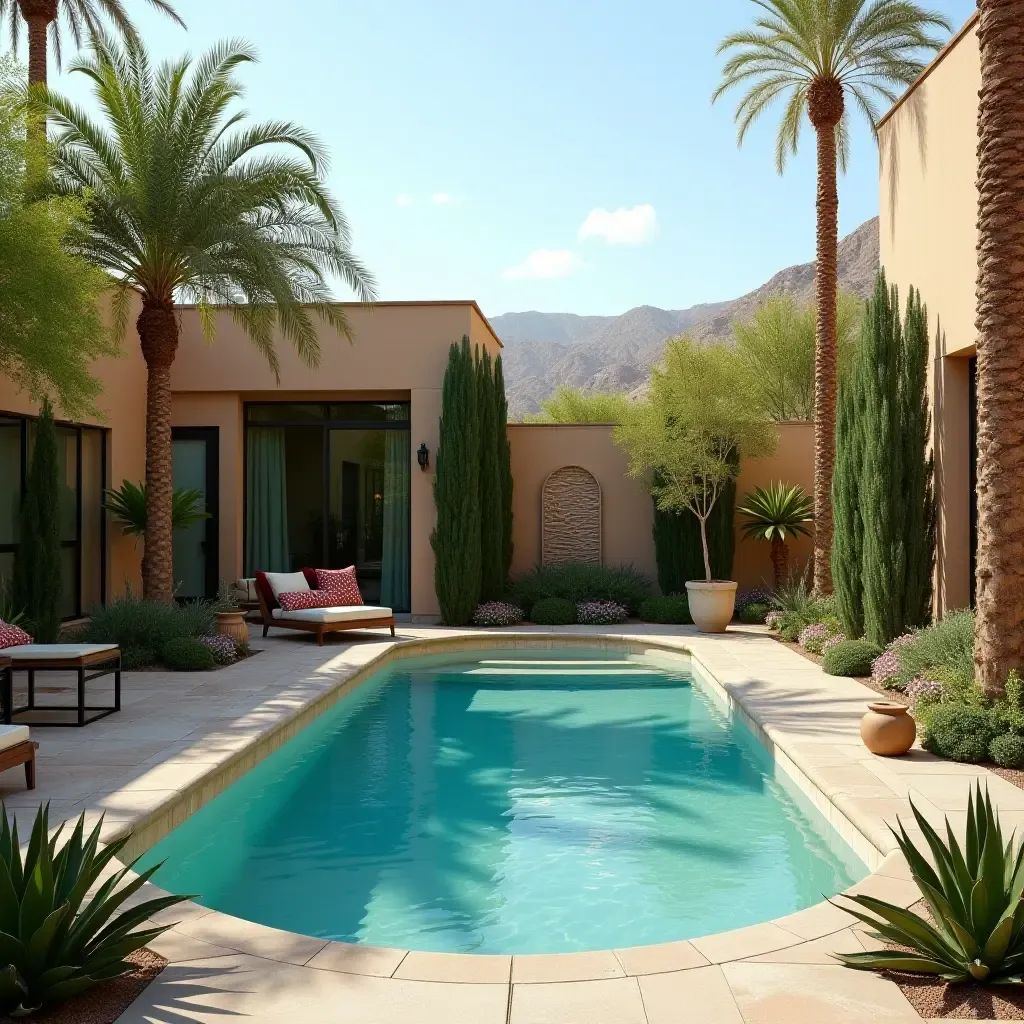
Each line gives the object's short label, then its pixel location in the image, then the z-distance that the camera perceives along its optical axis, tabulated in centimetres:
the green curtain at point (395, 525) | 1494
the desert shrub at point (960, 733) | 604
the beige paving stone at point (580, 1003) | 300
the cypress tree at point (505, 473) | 1485
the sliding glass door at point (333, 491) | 1498
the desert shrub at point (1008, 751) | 586
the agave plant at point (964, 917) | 313
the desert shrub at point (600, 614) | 1379
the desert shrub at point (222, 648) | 1023
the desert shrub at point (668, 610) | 1398
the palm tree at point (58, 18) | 1371
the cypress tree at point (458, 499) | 1380
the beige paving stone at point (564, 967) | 330
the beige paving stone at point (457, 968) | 329
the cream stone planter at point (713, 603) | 1296
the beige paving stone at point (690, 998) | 298
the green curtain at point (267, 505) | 1516
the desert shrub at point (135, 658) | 996
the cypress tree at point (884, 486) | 948
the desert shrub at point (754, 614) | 1400
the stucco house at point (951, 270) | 887
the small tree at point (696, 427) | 1348
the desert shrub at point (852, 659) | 943
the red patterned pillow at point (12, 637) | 770
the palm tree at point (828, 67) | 1264
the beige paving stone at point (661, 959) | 336
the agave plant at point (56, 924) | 300
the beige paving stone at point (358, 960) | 335
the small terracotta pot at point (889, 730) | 612
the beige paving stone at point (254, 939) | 346
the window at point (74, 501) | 1081
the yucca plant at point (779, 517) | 1415
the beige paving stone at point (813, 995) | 297
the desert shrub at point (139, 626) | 1019
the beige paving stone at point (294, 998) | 299
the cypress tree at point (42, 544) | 1016
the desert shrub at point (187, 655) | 980
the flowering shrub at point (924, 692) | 703
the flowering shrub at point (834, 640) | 1066
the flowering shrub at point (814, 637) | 1098
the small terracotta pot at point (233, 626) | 1085
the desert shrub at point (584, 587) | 1441
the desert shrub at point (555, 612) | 1391
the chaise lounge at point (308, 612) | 1215
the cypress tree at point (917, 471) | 947
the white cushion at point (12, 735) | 523
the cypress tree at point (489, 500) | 1442
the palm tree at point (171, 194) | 1027
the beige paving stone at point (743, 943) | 345
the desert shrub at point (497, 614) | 1372
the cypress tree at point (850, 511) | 1011
